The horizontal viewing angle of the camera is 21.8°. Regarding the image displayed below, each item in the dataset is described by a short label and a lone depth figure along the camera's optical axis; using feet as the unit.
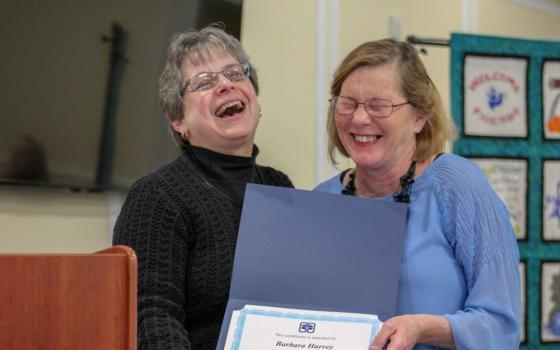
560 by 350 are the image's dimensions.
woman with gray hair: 8.31
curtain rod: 15.60
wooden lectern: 6.70
